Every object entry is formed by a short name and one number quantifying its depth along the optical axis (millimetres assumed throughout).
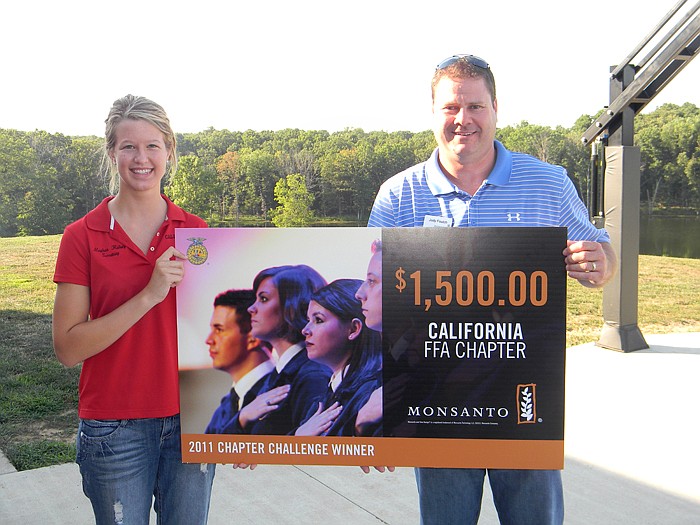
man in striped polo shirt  1851
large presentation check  1793
